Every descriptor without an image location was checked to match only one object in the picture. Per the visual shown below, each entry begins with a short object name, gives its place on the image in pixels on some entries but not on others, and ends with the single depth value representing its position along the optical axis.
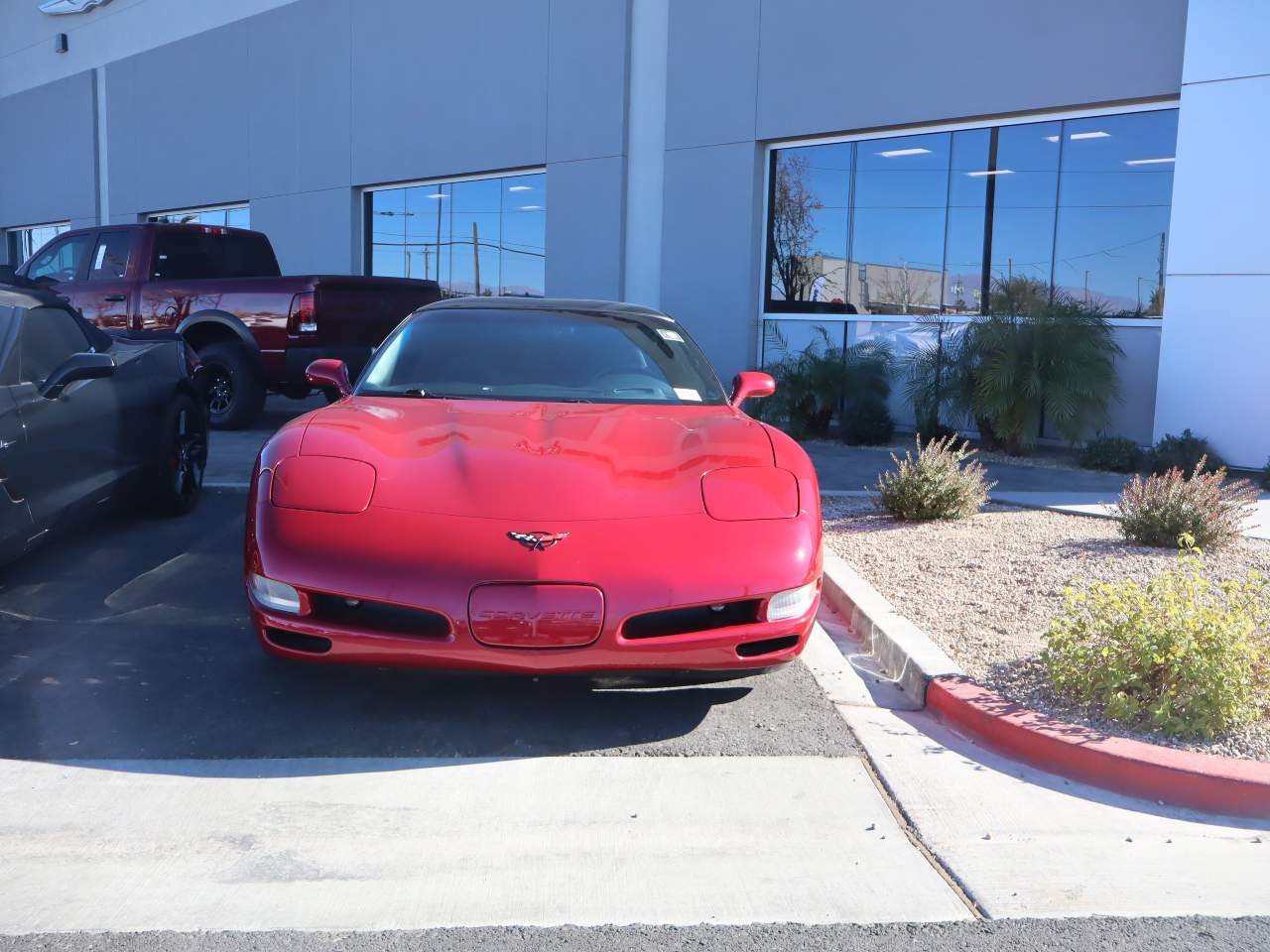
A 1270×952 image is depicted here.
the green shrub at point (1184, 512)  6.37
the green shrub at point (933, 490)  7.24
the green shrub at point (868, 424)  11.25
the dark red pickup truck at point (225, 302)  10.45
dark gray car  5.11
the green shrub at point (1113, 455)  9.73
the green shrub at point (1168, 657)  3.84
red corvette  3.62
